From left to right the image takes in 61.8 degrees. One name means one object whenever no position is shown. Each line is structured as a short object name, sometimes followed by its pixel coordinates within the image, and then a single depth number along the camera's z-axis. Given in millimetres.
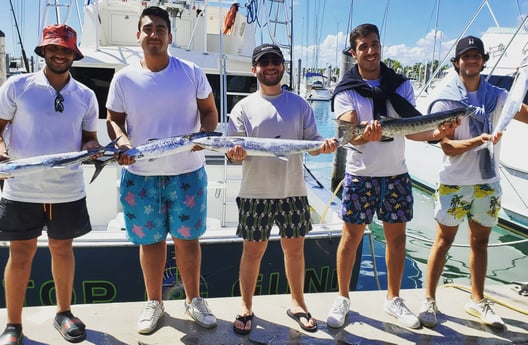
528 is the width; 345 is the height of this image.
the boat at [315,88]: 54281
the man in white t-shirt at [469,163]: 2945
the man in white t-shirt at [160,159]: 2746
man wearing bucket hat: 2600
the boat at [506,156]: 8578
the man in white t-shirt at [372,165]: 2885
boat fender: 7332
